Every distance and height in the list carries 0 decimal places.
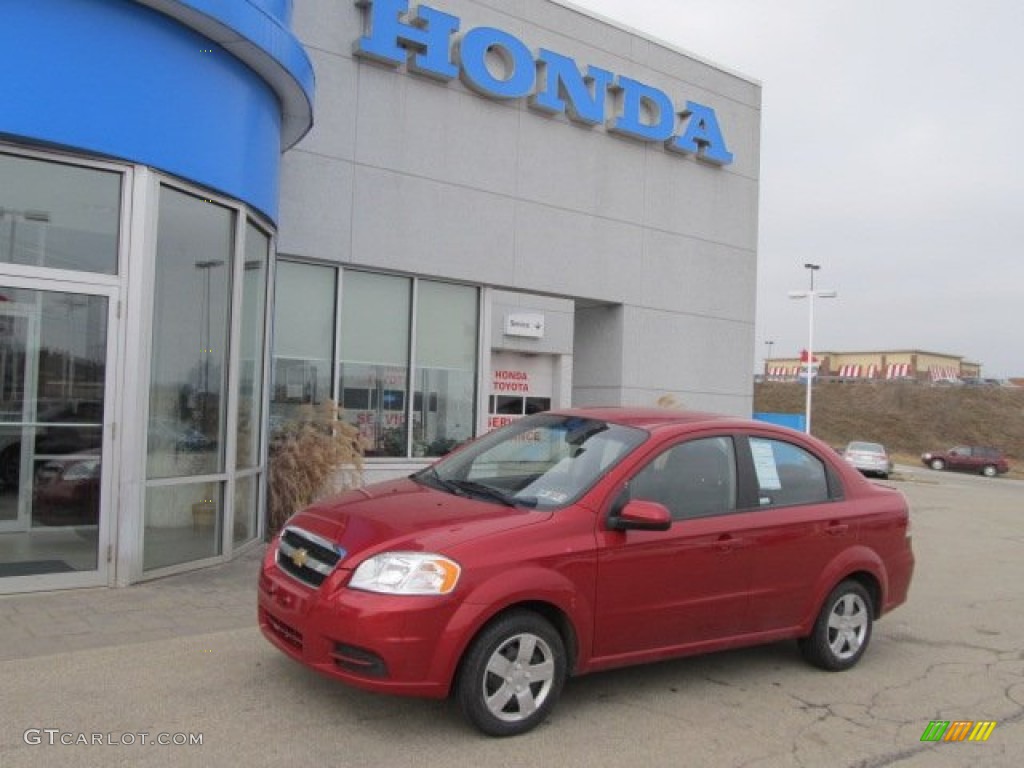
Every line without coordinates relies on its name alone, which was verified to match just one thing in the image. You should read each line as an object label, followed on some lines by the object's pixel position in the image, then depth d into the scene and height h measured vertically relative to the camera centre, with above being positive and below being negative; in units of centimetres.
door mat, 664 -144
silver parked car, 3534 -210
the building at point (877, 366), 9194 +443
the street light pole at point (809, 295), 3542 +440
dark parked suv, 4522 -253
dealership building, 670 +156
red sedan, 421 -88
